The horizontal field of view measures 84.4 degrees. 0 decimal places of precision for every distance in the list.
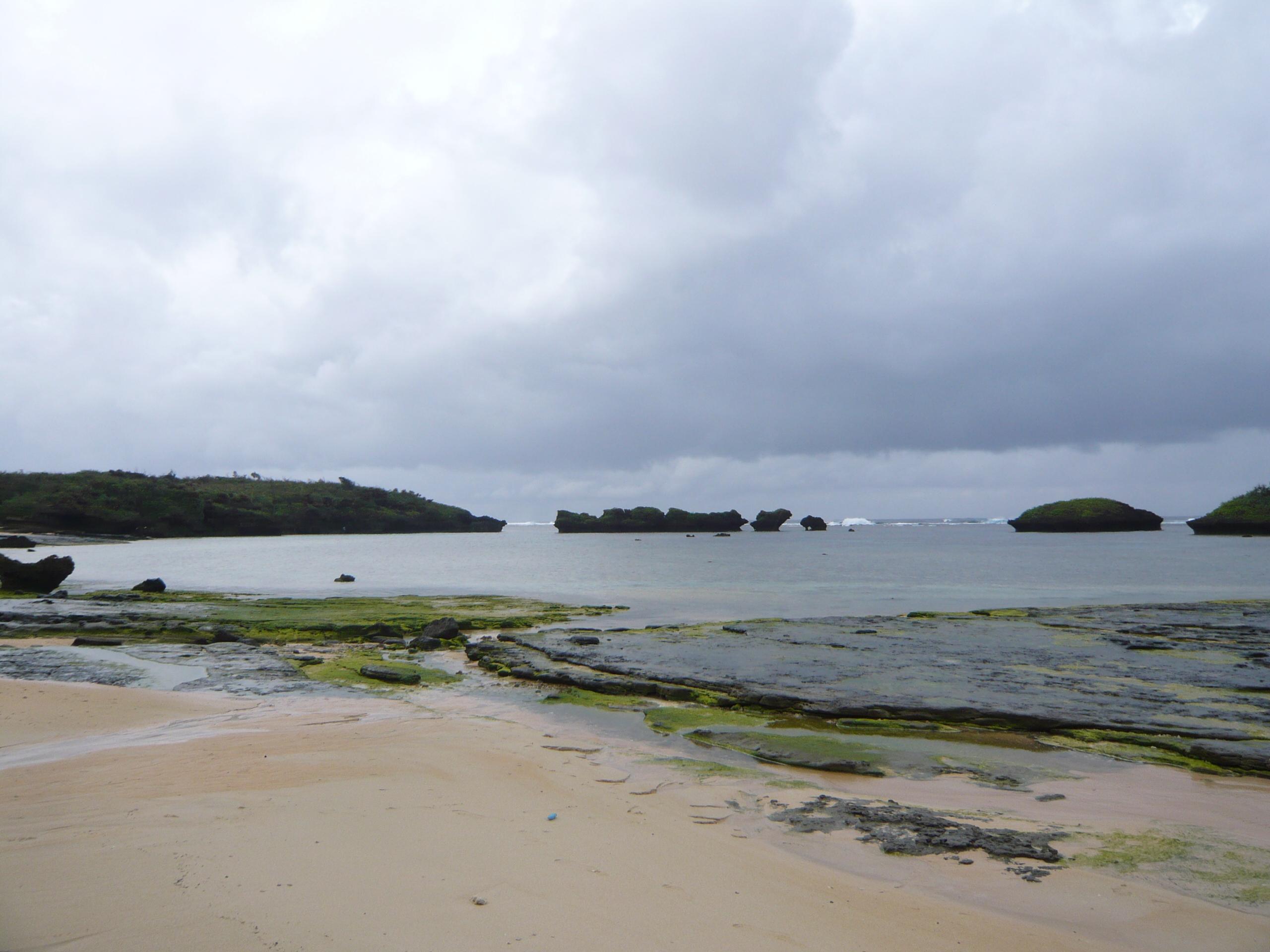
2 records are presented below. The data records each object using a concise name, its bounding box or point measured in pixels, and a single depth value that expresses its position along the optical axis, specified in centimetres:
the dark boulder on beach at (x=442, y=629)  2011
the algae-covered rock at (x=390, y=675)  1438
